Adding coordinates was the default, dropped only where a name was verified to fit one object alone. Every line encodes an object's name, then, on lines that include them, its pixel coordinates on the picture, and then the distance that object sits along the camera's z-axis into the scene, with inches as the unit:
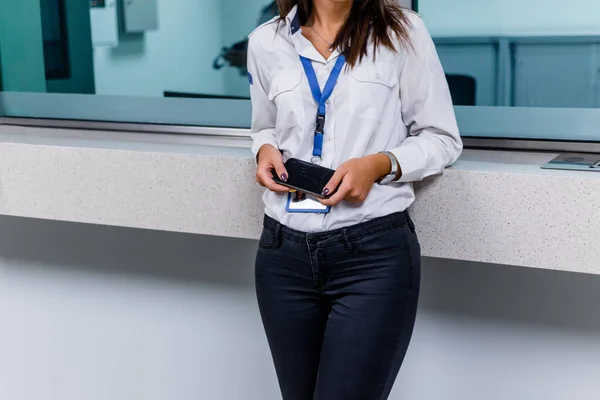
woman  117.4
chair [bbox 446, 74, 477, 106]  136.7
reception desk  124.0
